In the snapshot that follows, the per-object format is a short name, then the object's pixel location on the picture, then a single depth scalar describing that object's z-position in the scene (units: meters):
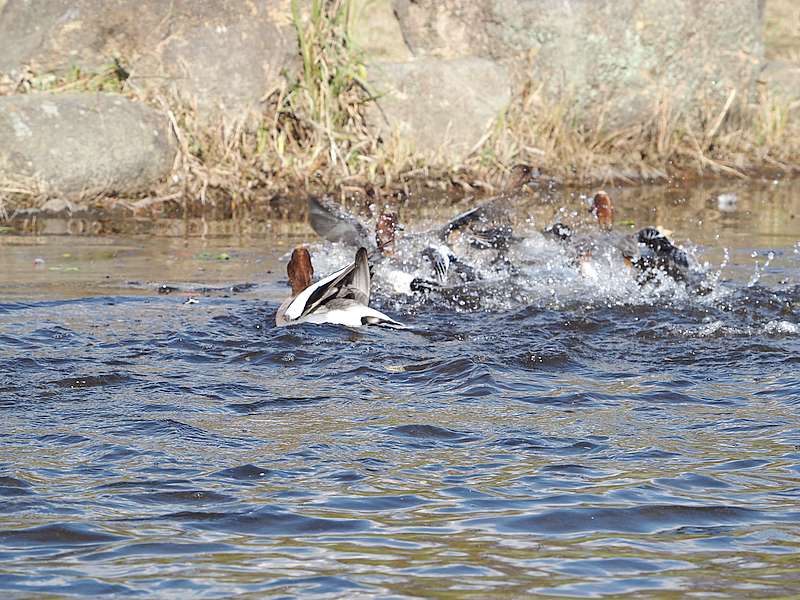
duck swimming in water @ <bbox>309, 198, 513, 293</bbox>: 15.42
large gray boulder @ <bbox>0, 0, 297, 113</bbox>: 23.12
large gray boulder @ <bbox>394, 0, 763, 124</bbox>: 27.12
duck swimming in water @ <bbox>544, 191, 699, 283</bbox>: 15.21
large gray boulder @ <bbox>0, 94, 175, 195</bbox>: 20.56
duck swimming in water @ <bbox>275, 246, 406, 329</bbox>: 12.95
